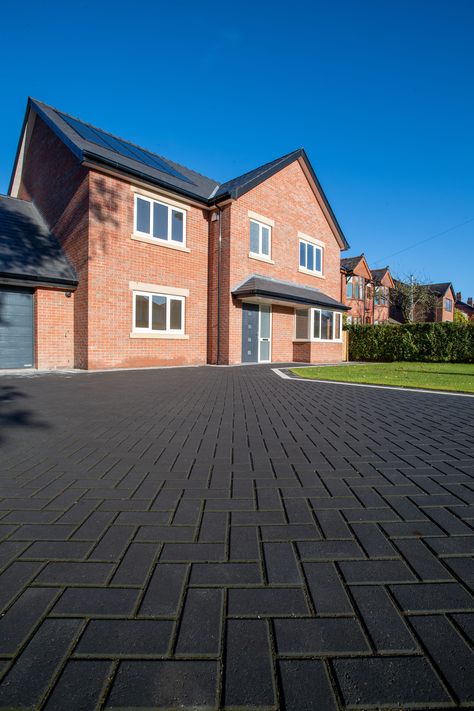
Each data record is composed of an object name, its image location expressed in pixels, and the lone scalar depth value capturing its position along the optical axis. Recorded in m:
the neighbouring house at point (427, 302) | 42.34
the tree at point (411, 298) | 41.75
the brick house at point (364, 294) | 42.31
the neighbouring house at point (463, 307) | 63.38
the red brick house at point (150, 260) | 12.60
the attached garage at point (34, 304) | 12.08
